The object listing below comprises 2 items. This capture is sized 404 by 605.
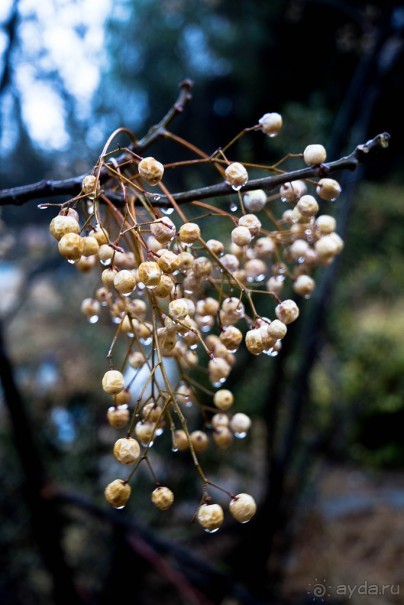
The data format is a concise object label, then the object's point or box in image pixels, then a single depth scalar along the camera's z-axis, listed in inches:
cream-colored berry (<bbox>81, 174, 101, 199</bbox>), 10.6
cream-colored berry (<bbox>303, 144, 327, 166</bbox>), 11.3
